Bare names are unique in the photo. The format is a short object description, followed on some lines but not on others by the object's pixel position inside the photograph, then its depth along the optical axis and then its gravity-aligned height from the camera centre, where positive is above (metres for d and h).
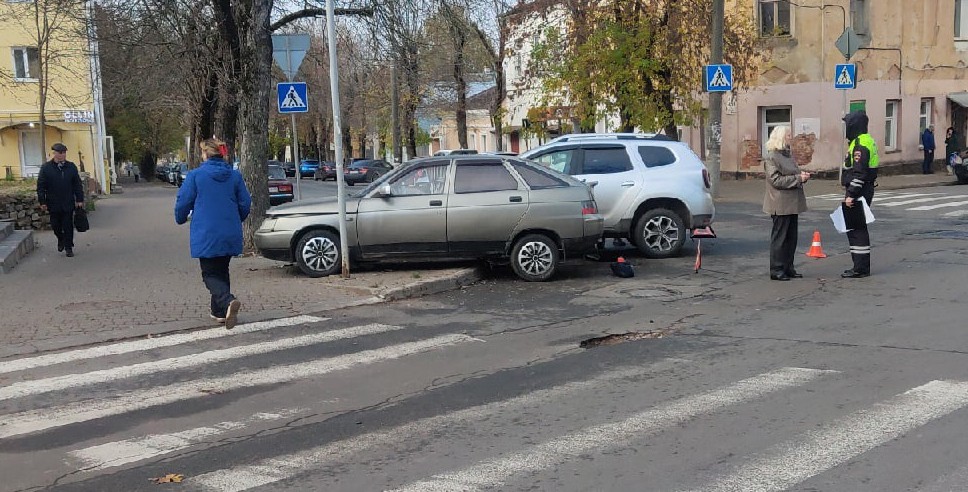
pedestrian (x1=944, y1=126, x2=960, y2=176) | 32.22 +0.08
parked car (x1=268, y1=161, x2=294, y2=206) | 29.27 -0.66
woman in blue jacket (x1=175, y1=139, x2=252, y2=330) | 8.98 -0.44
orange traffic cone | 13.19 -1.43
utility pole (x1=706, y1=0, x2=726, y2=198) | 22.09 +0.82
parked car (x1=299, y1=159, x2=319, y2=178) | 64.81 -0.09
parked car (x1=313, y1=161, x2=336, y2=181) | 58.84 -0.27
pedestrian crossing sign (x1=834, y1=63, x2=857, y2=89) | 24.52 +1.92
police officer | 11.08 -0.35
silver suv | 13.42 -0.54
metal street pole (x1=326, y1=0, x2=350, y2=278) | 11.34 +0.42
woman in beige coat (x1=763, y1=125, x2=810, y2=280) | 11.00 -0.55
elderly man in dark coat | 14.84 -0.29
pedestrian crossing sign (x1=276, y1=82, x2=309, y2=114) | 13.87 +1.06
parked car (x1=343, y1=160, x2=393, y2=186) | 47.19 -0.28
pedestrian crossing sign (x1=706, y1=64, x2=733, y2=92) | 21.27 +1.71
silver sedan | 11.70 -0.72
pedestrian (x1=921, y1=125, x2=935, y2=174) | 31.72 -0.07
